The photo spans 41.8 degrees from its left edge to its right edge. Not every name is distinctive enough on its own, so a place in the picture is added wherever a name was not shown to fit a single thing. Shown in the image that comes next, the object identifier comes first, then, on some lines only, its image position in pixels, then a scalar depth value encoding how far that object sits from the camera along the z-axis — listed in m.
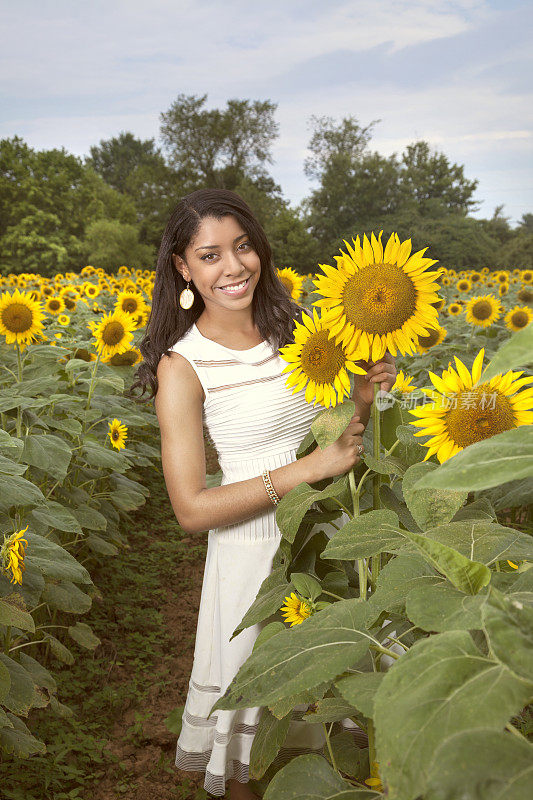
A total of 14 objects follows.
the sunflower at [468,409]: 0.93
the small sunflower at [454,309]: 6.57
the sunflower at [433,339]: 3.02
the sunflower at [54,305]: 5.99
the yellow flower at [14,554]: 1.65
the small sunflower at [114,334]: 3.95
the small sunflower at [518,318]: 5.09
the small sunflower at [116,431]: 3.74
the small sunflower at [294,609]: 1.29
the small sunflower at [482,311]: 5.10
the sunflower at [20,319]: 3.70
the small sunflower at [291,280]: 4.64
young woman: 1.96
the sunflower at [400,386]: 1.50
